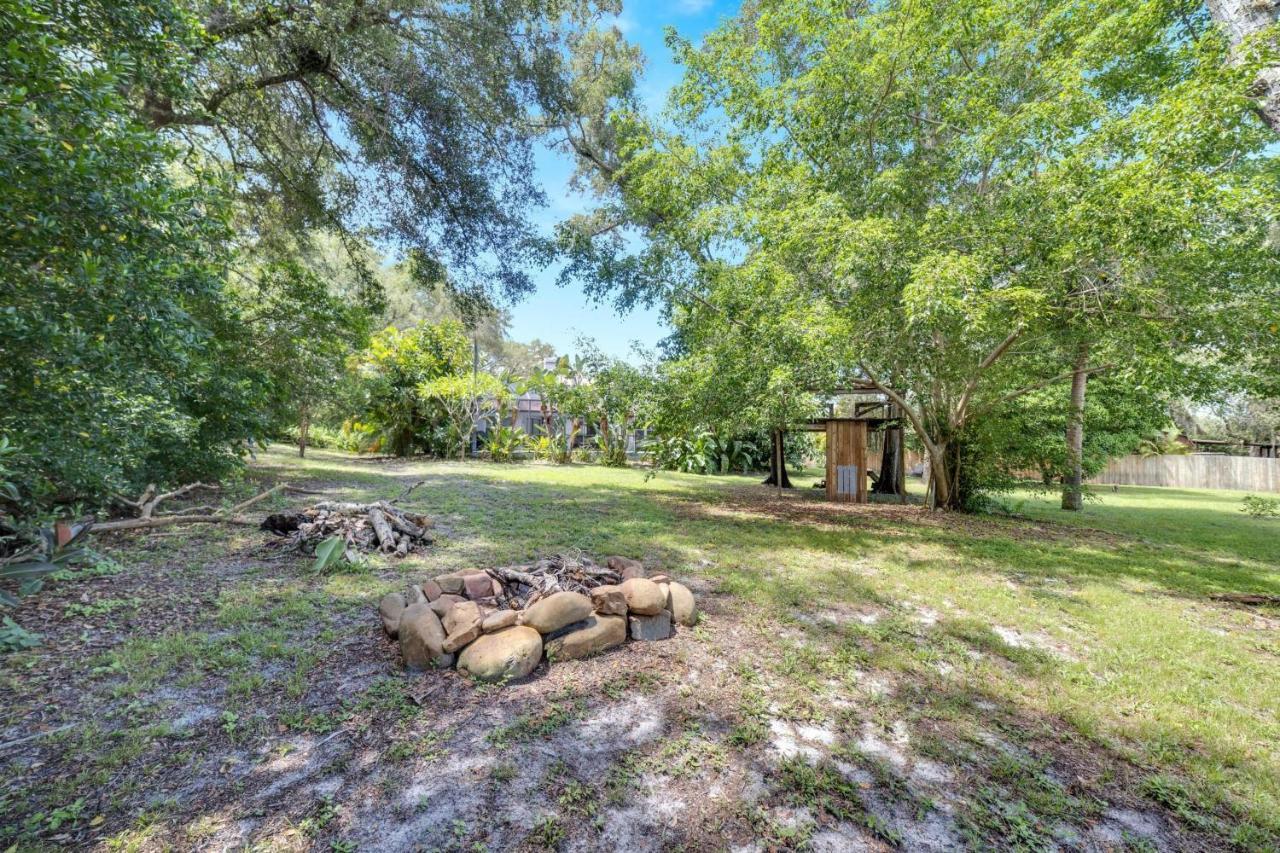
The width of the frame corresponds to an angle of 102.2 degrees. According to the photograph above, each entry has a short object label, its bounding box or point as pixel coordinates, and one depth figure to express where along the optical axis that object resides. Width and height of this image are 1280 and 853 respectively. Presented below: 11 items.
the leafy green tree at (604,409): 12.60
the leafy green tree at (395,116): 5.88
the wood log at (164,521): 4.27
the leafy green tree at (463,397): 14.41
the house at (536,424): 16.31
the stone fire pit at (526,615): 2.57
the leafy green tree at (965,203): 4.31
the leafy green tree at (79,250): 2.16
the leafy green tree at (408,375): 15.05
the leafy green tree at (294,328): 6.75
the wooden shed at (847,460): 9.45
